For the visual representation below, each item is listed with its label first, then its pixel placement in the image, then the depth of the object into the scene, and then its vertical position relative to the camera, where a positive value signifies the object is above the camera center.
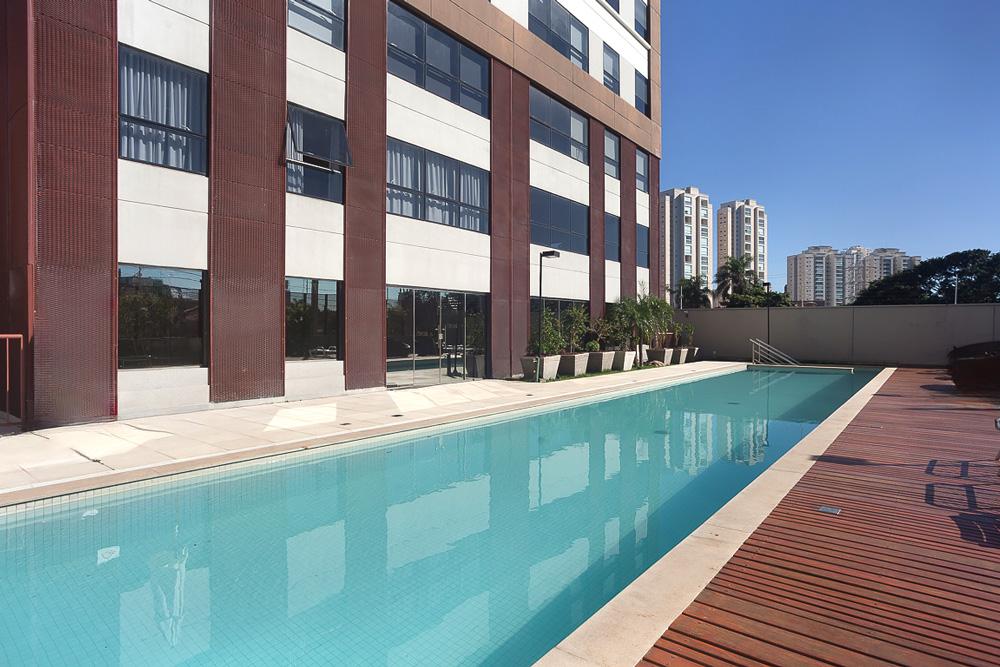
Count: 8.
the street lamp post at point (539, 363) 16.78 -1.14
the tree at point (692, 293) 58.09 +3.53
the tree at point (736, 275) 58.44 +5.51
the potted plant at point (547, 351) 17.48 -0.80
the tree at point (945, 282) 55.34 +4.76
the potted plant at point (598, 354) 20.45 -1.01
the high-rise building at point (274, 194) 9.12 +2.89
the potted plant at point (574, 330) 19.31 -0.13
